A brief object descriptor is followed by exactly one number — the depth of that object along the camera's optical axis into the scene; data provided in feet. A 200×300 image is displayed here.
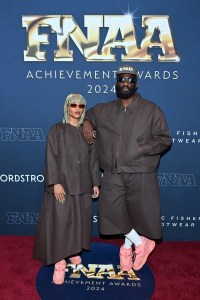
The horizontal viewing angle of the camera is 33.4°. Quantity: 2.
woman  9.61
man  9.89
